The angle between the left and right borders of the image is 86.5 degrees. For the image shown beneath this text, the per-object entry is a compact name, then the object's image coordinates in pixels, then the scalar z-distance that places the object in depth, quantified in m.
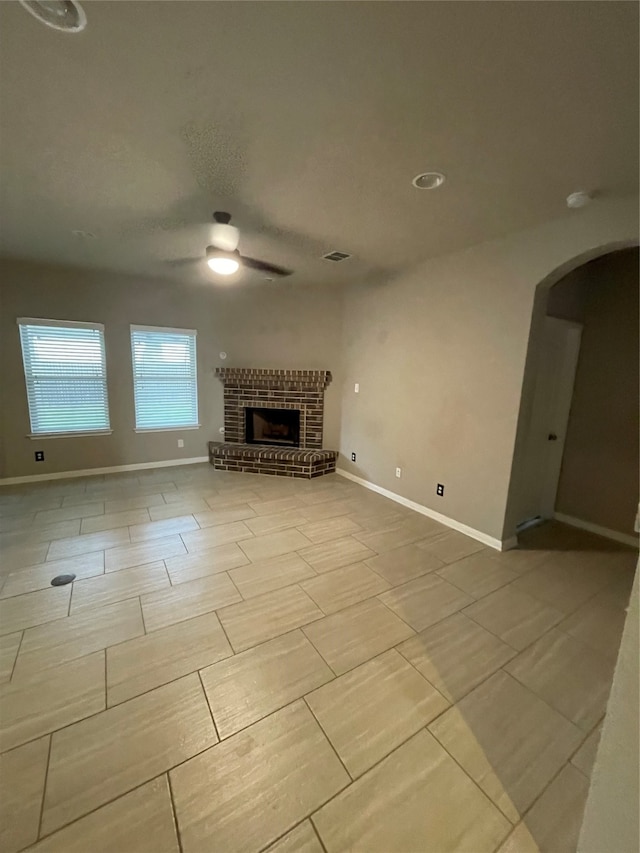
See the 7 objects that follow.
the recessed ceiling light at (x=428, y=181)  1.97
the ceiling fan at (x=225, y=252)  2.60
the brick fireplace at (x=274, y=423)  4.82
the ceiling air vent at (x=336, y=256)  3.37
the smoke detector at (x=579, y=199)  2.07
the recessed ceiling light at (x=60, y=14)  1.10
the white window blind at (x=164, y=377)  4.63
